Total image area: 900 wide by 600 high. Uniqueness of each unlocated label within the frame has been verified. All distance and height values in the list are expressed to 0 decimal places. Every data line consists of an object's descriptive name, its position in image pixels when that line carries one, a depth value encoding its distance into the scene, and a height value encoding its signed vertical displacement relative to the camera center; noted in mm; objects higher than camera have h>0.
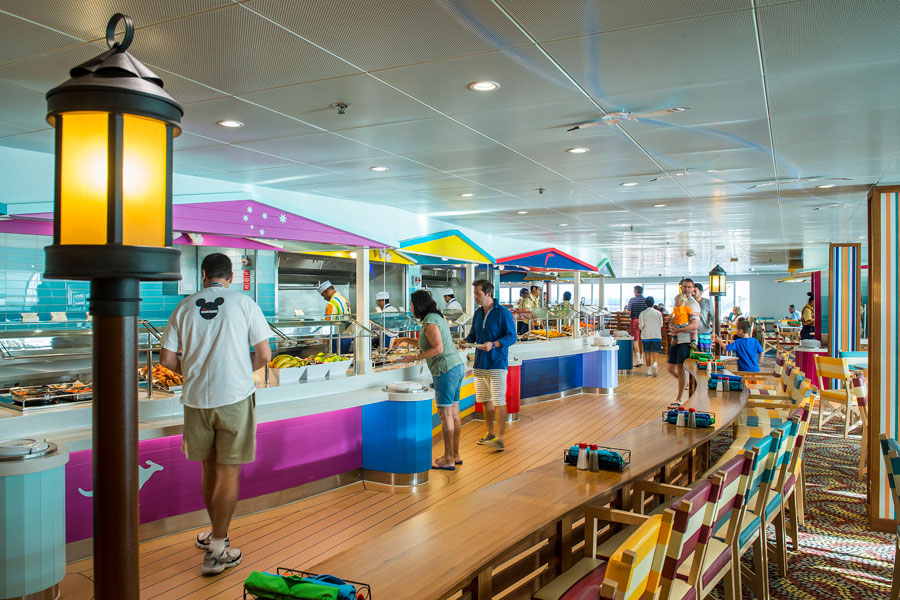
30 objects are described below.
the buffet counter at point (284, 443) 3734 -1043
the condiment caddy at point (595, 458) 3209 -800
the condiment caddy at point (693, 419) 4301 -793
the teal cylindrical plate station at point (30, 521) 3117 -1096
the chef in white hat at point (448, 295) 12448 +148
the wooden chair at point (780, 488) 3342 -1100
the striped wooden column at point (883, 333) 4777 -234
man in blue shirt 6219 -456
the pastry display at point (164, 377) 4535 -546
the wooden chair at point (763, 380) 6785 -930
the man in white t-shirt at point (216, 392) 3670 -518
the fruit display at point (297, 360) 5057 -478
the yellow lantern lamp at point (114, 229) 1267 +151
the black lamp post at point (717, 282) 12812 +418
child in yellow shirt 7594 -153
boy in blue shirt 8492 -657
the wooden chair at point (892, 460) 2834 -725
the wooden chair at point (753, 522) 2836 -1113
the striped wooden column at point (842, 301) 10719 +23
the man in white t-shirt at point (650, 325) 12148 -440
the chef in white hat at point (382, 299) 9297 +52
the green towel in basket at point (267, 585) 1704 -768
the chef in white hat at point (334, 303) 6668 -6
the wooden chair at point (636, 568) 1613 -708
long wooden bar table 2006 -859
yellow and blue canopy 8320 +747
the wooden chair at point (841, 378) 7312 -933
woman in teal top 5414 -475
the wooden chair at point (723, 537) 2453 -1161
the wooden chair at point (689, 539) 2051 -826
